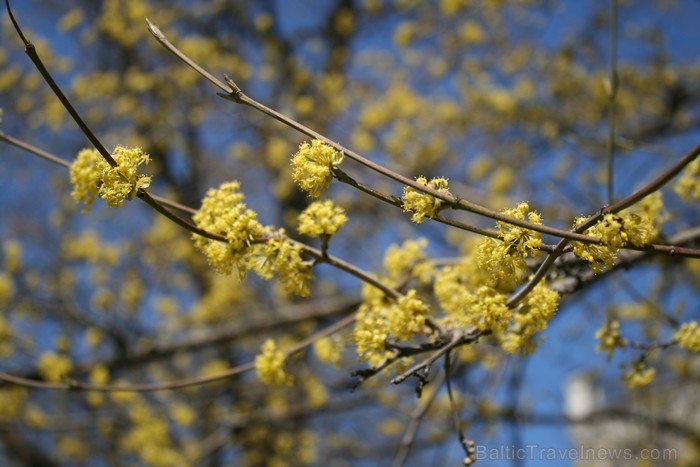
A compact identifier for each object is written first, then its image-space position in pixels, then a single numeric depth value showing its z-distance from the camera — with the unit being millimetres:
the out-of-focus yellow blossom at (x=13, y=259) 1240
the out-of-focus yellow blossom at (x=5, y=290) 1152
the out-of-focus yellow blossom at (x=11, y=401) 1009
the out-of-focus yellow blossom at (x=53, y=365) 927
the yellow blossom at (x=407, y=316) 635
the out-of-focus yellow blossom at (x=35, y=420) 1029
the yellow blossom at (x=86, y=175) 599
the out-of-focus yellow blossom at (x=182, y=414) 1241
